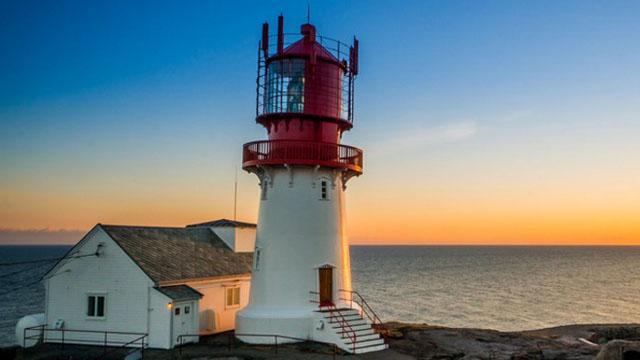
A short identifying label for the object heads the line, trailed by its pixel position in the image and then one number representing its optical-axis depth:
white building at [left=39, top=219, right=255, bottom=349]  24.91
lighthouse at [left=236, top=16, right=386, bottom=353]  25.44
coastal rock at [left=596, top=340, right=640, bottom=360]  20.41
